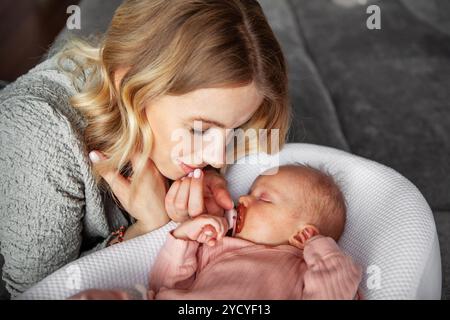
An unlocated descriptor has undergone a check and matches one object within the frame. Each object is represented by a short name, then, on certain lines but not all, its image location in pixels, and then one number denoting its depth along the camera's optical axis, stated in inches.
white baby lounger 40.5
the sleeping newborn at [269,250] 41.3
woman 42.9
